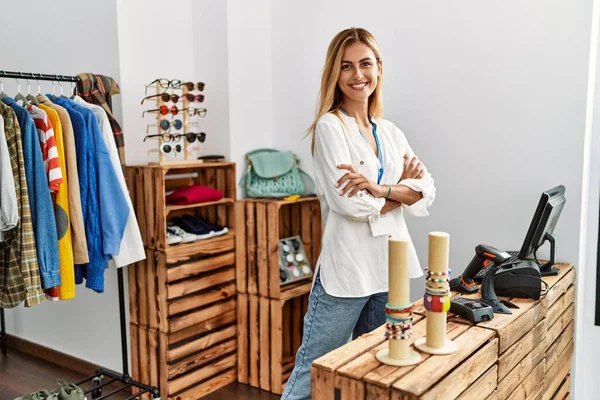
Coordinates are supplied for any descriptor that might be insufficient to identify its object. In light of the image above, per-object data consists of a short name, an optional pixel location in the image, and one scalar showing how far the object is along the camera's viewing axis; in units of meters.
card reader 1.80
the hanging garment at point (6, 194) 2.25
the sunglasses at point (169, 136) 2.97
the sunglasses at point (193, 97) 3.05
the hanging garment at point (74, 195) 2.50
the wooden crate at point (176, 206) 2.84
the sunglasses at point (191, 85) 3.02
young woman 2.11
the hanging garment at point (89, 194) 2.54
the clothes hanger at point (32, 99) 2.54
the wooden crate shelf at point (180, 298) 2.88
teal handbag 3.20
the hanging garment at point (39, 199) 2.37
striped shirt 2.40
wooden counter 1.39
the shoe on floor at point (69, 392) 2.49
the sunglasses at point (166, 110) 2.93
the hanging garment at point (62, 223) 2.46
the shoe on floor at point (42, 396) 2.43
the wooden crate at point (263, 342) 3.08
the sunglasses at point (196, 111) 3.13
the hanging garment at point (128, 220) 2.64
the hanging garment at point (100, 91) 2.73
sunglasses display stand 2.95
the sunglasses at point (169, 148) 2.95
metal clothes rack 2.78
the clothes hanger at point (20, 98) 2.53
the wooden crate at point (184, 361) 2.92
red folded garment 2.96
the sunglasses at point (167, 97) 2.93
